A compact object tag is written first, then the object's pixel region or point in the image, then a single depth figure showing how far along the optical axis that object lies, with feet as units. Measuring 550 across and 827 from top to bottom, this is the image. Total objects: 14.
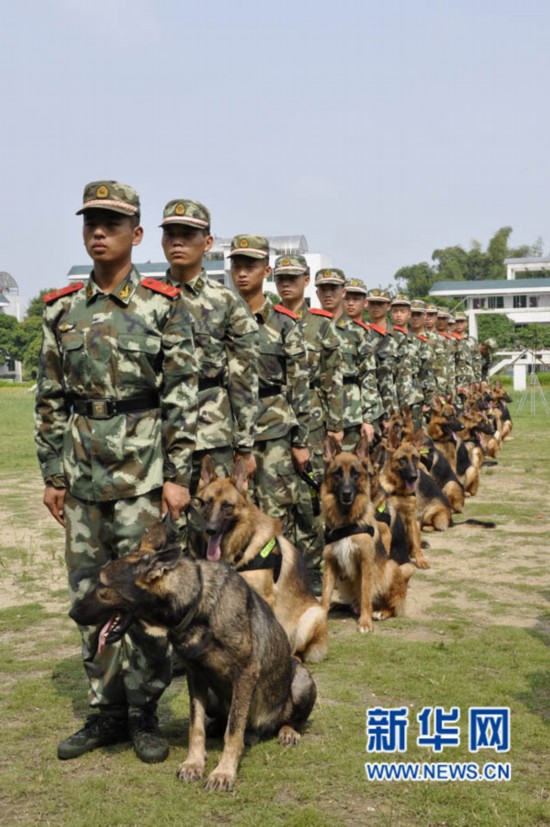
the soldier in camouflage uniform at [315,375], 26.02
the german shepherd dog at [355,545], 23.17
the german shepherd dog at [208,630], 12.80
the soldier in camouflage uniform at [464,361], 71.87
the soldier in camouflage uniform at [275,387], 21.85
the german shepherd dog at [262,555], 17.85
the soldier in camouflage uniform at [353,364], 30.89
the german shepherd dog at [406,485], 30.12
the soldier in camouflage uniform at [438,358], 58.61
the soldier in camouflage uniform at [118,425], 14.29
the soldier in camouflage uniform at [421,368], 45.91
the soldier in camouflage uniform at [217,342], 18.54
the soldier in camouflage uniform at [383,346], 37.29
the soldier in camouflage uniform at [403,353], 42.22
